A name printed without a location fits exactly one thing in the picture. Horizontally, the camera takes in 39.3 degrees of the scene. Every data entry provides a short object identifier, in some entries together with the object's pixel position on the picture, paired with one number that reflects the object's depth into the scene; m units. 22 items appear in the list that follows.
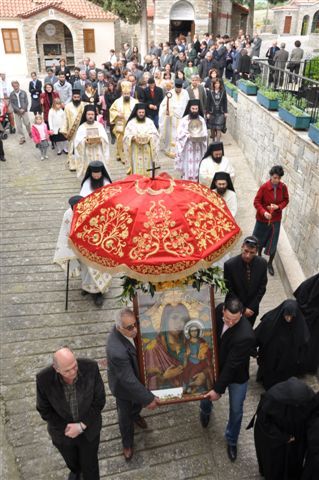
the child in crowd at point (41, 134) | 11.59
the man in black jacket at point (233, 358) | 4.05
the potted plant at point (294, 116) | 8.12
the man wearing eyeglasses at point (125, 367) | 3.94
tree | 30.53
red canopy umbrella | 3.51
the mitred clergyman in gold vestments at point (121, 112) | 11.30
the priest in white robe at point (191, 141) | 9.55
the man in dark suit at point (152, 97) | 12.27
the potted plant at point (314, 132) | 7.20
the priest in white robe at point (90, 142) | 9.61
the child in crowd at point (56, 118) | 12.04
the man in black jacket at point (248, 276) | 5.23
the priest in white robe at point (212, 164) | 7.44
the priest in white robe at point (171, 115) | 11.93
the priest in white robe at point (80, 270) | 6.30
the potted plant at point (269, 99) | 9.94
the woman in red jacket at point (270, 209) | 6.81
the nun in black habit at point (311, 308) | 5.34
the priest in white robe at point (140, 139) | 9.84
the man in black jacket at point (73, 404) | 3.62
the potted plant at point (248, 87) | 12.11
